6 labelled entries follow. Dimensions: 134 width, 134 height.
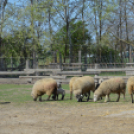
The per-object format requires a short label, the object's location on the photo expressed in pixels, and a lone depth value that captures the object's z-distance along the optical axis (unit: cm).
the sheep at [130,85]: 1772
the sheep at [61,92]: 1931
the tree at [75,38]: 4687
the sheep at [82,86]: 1803
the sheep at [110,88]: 1802
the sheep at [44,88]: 1856
